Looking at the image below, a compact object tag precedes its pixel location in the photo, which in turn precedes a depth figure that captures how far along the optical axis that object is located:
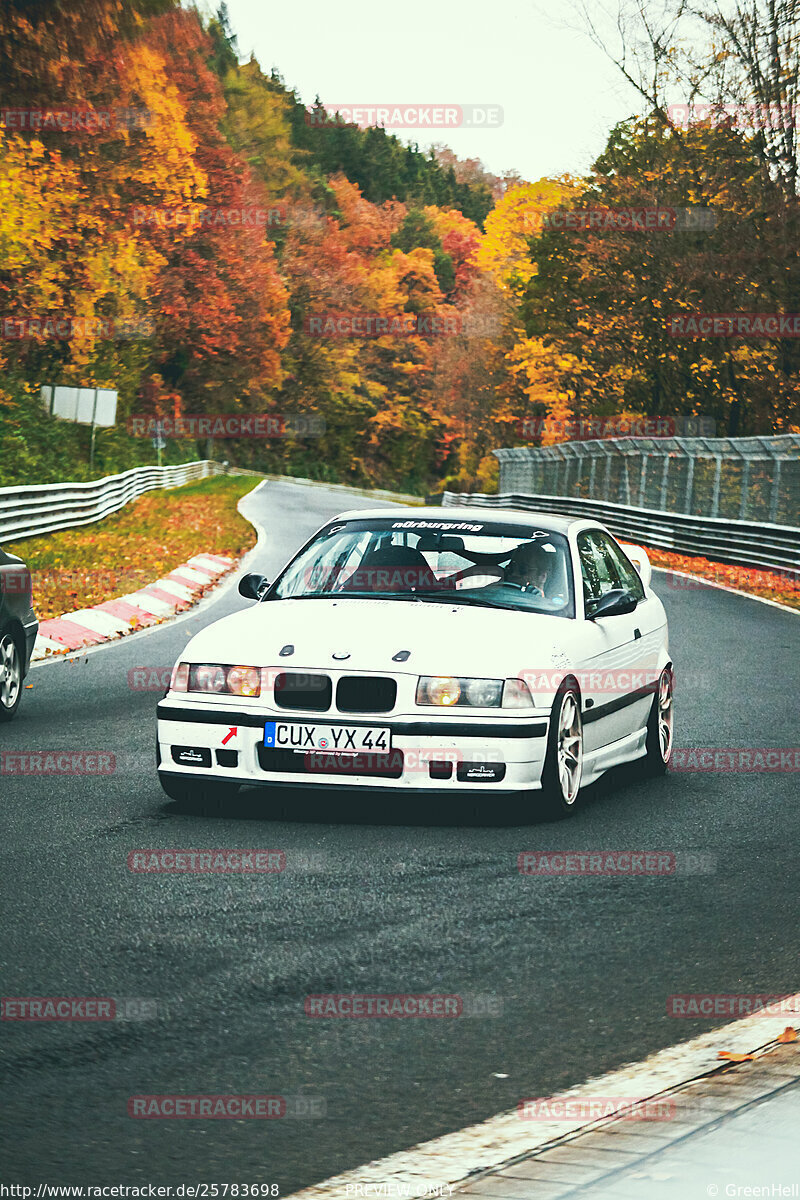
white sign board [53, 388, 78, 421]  41.50
